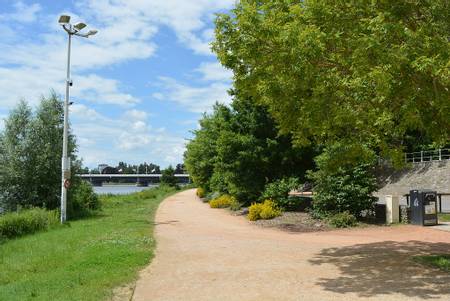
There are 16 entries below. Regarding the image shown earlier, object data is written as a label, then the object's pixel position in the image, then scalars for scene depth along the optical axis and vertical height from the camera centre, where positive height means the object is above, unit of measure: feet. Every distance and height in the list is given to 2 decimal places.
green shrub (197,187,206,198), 152.21 -3.55
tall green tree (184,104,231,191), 124.77 +7.91
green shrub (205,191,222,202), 117.93 -3.42
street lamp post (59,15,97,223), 68.28 +4.69
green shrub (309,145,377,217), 60.49 -0.94
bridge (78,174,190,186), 315.78 +1.34
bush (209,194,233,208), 99.65 -4.11
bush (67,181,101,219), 84.02 -3.76
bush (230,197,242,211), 86.94 -4.03
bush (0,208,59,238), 60.08 -5.15
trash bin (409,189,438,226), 56.59 -2.71
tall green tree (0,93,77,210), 79.82 +3.48
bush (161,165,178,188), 249.14 +1.73
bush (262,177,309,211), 72.02 -1.76
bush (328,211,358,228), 57.96 -4.34
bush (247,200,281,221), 67.05 -3.90
